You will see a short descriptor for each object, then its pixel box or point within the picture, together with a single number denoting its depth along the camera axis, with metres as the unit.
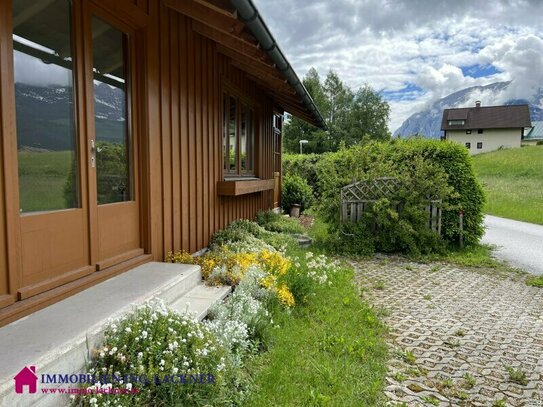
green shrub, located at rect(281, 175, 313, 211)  13.03
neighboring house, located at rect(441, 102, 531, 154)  55.78
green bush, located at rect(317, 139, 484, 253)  6.93
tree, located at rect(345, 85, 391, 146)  45.75
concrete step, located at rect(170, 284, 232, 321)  3.00
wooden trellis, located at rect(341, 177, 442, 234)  7.18
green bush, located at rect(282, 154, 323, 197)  15.93
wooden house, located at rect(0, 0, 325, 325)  2.30
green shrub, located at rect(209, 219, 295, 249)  5.43
